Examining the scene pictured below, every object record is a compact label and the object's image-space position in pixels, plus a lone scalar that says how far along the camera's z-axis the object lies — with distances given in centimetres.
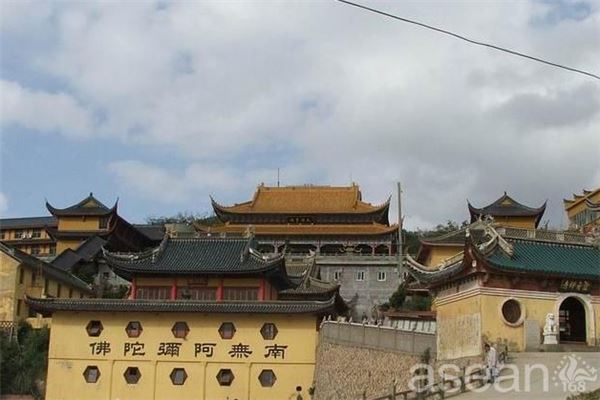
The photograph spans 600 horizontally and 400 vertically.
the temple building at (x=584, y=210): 5891
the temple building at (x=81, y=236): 6097
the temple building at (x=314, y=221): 6378
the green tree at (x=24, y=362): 3975
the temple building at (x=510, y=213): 6253
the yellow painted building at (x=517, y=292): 2666
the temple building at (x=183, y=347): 3631
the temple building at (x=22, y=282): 4719
